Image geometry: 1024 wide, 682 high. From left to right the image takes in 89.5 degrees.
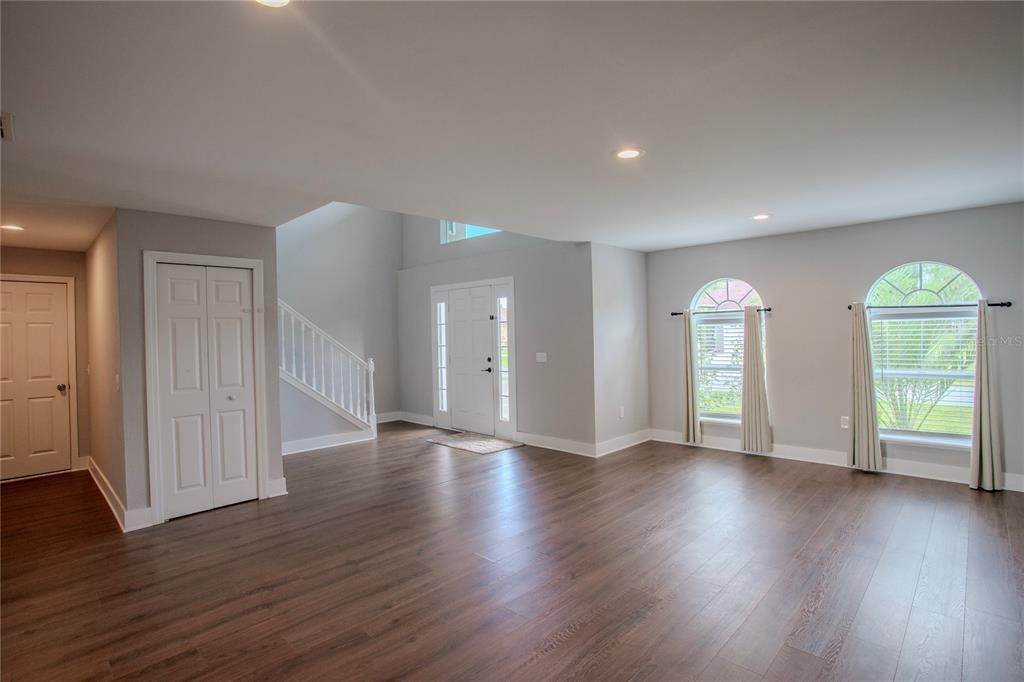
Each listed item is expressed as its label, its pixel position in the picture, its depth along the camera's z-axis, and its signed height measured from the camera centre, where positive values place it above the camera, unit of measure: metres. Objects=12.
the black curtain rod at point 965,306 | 4.37 +0.21
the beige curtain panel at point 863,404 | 5.00 -0.71
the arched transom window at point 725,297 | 5.89 +0.46
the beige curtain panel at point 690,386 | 6.18 -0.59
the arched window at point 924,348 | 4.65 -0.17
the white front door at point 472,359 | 7.07 -0.24
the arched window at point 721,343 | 5.98 -0.09
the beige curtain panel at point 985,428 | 4.39 -0.85
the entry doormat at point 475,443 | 6.32 -1.31
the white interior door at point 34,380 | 5.42 -0.29
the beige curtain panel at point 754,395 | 5.69 -0.67
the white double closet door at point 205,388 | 4.12 -0.33
